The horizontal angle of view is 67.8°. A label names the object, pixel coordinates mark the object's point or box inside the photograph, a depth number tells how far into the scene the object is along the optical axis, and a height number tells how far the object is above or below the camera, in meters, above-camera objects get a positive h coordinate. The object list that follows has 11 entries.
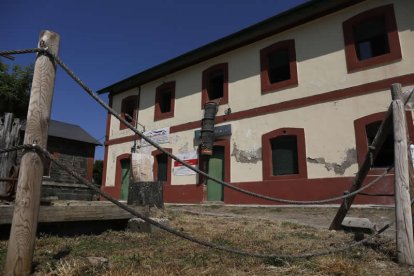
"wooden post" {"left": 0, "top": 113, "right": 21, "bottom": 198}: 5.71 +1.07
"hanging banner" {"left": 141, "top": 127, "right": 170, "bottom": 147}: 14.01 +2.94
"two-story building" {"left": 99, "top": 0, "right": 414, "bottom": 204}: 8.73 +3.34
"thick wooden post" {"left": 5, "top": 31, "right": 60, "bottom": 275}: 2.07 +0.14
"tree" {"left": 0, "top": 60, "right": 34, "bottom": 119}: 21.66 +7.63
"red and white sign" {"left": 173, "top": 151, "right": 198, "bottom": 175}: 12.57 +1.52
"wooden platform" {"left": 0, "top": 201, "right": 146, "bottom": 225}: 3.33 -0.17
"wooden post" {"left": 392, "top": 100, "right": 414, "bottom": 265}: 3.10 +0.08
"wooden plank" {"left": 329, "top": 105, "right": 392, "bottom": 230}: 3.72 +0.58
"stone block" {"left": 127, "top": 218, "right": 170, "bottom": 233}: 4.25 -0.36
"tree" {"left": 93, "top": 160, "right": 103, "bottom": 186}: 27.81 +2.58
